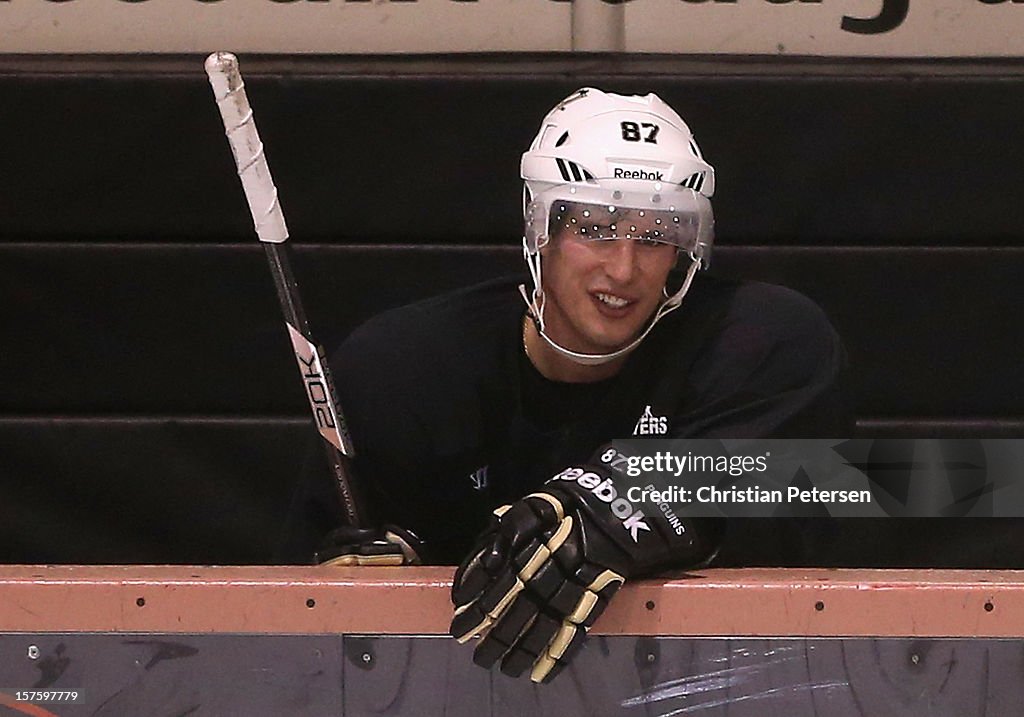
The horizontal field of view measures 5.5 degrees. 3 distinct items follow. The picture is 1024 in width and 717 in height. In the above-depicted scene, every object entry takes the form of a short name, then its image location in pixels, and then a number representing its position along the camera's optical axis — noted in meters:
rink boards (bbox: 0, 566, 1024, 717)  12.09
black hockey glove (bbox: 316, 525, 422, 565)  12.40
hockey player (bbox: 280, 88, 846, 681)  12.49
